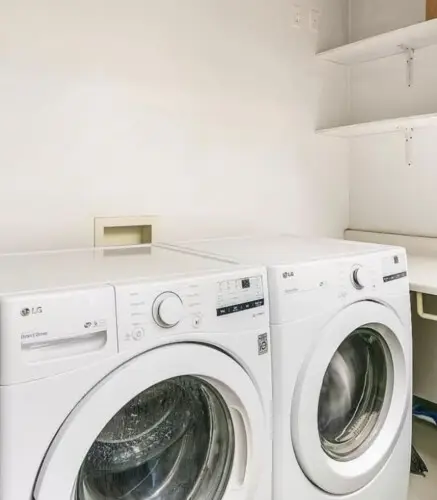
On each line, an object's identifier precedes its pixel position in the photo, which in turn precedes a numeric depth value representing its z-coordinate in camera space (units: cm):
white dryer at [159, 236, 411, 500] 138
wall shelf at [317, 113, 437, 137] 207
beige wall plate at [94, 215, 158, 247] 183
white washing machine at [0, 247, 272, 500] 96
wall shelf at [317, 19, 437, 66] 206
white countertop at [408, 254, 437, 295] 179
